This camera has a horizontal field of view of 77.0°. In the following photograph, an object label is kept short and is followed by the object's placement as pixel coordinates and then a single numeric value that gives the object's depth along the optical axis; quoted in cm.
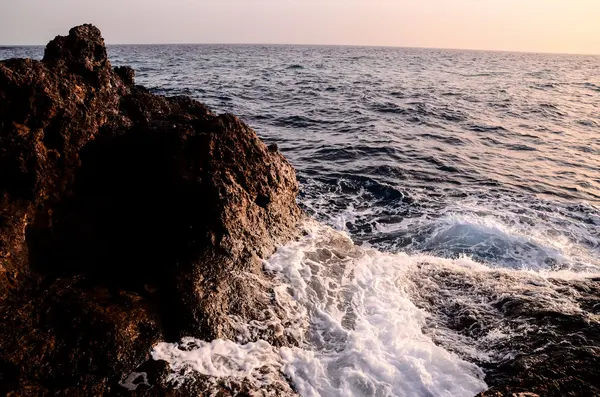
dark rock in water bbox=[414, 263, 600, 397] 295
